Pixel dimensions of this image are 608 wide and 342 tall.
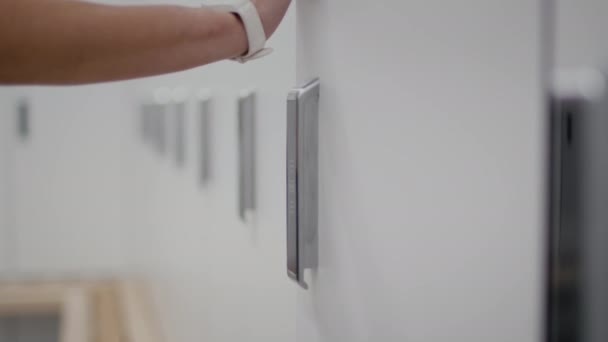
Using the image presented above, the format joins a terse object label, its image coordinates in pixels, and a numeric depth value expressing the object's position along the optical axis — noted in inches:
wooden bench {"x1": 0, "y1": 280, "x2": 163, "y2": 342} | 121.8
